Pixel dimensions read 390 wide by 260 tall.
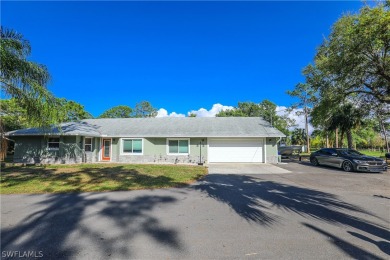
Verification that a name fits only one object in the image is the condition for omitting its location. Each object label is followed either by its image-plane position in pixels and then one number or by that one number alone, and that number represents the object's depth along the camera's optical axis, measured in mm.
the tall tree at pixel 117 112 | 49188
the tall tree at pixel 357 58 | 11398
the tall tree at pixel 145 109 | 52000
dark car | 12805
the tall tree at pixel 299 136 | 59438
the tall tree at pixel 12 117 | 23375
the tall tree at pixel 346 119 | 20928
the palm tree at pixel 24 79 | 8195
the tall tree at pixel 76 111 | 31906
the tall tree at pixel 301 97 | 34072
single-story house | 17406
